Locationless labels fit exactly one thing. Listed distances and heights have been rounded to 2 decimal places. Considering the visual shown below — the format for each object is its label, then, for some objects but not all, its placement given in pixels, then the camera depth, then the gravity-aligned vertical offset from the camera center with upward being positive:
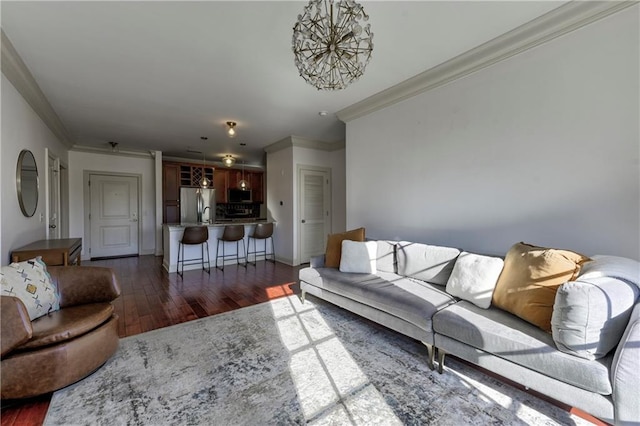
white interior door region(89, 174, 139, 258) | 6.36 -0.02
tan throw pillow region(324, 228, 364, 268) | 3.43 -0.43
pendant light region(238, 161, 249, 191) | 7.10 +0.78
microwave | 8.06 +0.51
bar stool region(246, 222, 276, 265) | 5.62 -0.44
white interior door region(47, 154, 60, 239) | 4.30 +0.32
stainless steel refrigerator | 7.18 +0.22
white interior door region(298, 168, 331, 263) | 5.75 +0.02
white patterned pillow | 1.88 -0.51
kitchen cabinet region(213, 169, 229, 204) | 7.90 +0.86
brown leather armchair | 1.59 -0.80
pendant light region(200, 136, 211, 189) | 6.78 +1.08
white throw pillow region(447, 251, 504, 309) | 2.13 -0.56
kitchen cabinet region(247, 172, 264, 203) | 8.54 +0.86
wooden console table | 2.80 -0.40
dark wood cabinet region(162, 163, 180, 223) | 7.06 +0.54
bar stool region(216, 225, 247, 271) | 5.27 -0.41
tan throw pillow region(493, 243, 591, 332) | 1.76 -0.49
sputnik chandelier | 1.66 +1.09
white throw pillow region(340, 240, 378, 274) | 3.13 -0.53
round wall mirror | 3.01 +0.39
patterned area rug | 1.59 -1.18
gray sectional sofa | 1.32 -0.78
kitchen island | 5.05 -0.62
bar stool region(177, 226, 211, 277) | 4.84 -0.42
